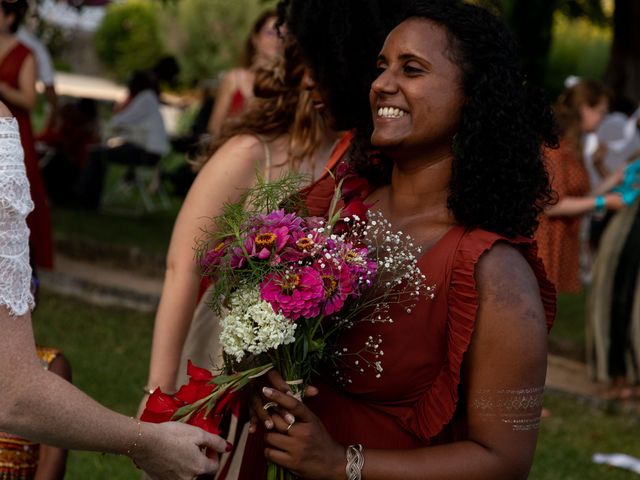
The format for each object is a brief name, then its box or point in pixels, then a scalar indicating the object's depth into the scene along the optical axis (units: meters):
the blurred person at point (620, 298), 8.43
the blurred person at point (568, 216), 7.64
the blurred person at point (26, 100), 7.48
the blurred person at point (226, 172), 3.57
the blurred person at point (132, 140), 14.32
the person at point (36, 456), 3.48
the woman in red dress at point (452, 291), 2.63
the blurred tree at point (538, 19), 16.72
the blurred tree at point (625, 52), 15.04
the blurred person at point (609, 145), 11.80
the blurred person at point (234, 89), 9.06
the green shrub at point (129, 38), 36.28
